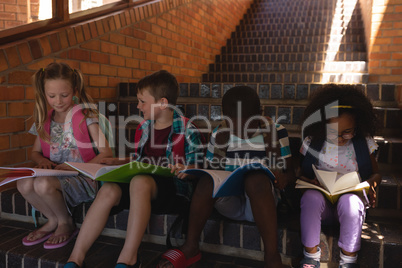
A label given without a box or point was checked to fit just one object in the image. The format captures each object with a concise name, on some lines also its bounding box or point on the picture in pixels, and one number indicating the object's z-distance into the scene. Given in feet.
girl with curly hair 4.51
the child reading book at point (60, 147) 5.41
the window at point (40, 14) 6.59
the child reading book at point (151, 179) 4.65
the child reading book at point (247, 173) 4.46
